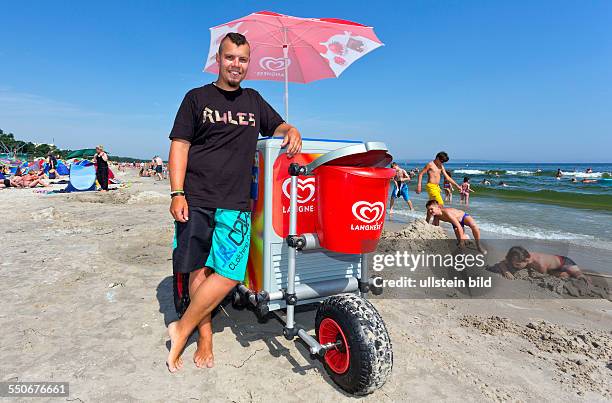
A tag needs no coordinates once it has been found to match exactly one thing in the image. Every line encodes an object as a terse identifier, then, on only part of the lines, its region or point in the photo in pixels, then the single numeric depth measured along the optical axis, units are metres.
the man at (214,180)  2.07
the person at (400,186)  10.96
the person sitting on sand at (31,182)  16.09
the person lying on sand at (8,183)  15.79
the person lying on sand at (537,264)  4.48
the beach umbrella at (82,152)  28.77
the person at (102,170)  13.35
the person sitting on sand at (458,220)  5.69
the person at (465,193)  14.28
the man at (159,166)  25.62
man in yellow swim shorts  7.77
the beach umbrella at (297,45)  4.57
